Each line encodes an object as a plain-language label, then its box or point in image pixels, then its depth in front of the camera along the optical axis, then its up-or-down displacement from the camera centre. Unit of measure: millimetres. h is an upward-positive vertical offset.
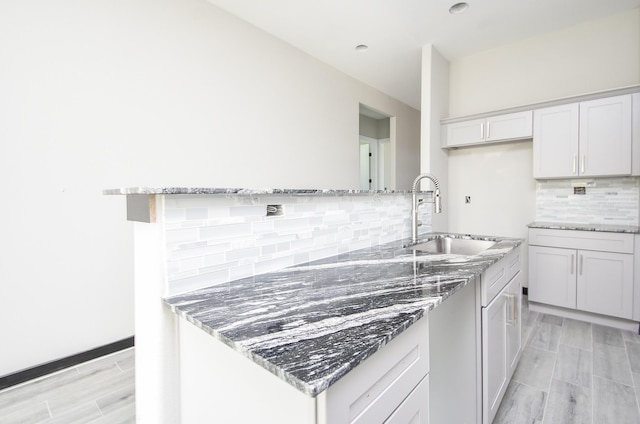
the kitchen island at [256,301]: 629 -289
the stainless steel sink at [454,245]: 1961 -285
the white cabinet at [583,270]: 2543 -620
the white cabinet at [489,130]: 3209 +856
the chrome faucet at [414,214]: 1961 -64
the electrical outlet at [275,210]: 1208 -18
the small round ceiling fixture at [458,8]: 2799 +1877
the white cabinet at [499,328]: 1353 -647
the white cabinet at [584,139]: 2705 +620
